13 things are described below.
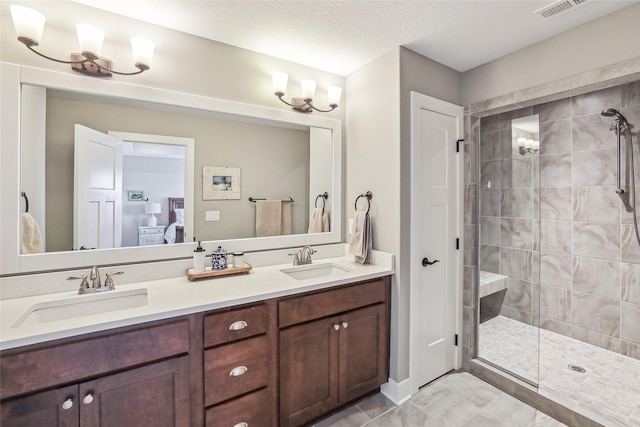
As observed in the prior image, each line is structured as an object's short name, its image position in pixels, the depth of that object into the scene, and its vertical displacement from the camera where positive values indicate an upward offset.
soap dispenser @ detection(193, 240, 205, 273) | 1.83 -0.29
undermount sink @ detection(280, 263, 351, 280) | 2.11 -0.41
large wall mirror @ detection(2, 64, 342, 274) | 1.52 +0.31
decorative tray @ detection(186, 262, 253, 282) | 1.78 -0.36
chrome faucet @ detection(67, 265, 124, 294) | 1.52 -0.36
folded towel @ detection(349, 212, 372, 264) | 2.19 -0.18
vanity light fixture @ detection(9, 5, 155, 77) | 1.36 +0.88
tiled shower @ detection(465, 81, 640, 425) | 2.46 -0.10
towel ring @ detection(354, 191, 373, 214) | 2.28 +0.16
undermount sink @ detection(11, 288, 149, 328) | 1.36 -0.46
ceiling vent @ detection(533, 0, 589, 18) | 1.58 +1.18
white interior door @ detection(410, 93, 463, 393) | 2.13 -0.18
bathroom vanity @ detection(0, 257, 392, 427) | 1.14 -0.69
